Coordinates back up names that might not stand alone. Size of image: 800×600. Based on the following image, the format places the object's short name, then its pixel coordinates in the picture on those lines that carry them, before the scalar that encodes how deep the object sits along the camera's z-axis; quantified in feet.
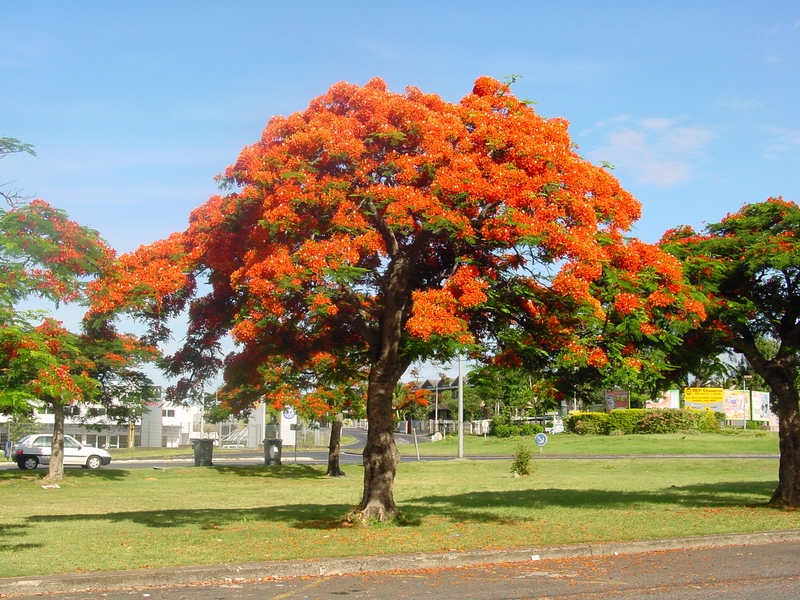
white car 125.39
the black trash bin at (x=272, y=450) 134.41
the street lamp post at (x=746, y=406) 213.73
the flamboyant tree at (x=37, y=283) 34.24
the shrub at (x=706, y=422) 202.30
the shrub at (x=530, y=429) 228.84
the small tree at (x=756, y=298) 53.62
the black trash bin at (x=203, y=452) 132.05
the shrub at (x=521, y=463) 101.65
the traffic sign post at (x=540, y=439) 114.09
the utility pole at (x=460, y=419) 140.36
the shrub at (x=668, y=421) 201.16
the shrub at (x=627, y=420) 204.33
